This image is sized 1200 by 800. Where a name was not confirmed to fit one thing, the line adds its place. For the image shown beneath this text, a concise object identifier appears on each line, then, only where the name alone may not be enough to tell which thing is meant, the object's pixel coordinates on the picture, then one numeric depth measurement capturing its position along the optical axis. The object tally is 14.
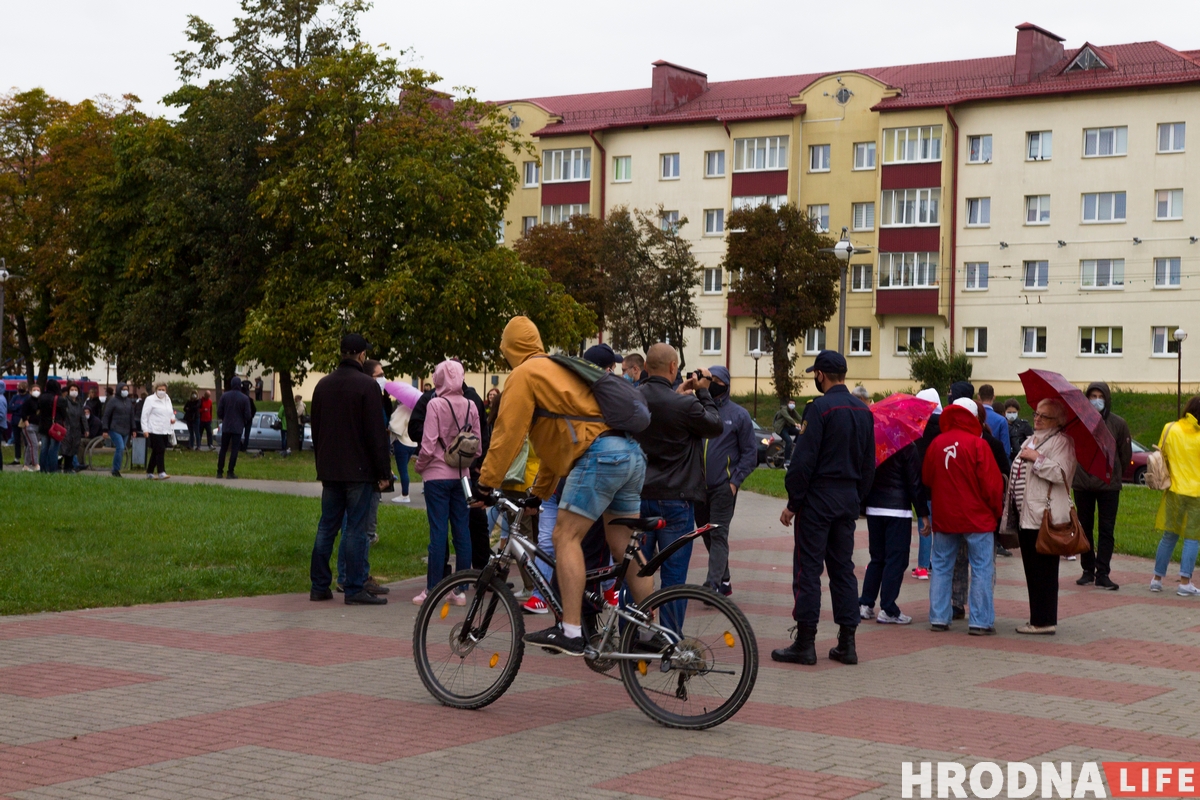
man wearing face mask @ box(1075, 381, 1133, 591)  13.97
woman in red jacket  10.62
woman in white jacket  25.95
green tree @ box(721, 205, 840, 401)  58.75
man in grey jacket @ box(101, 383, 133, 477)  28.33
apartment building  60.16
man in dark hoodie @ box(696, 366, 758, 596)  11.55
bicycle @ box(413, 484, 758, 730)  6.75
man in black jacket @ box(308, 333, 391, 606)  11.15
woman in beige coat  10.66
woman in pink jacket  11.07
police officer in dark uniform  9.02
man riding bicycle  7.07
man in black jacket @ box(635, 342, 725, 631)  8.96
